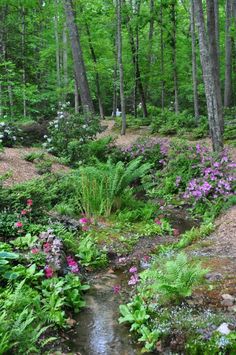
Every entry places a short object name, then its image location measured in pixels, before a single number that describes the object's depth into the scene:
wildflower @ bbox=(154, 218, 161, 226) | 6.93
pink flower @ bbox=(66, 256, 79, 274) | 4.63
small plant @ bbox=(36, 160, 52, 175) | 9.29
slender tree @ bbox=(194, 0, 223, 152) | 8.54
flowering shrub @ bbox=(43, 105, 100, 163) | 11.46
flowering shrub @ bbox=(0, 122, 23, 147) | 11.70
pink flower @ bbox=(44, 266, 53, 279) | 4.28
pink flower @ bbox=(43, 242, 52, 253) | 4.74
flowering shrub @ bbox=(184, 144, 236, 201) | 7.81
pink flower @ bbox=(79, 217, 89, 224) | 6.31
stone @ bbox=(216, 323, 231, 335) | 3.21
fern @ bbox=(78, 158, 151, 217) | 7.22
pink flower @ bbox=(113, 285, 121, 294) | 4.57
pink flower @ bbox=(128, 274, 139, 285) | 4.61
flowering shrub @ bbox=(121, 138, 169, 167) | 11.12
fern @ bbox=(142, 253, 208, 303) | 3.80
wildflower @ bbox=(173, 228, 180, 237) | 6.72
